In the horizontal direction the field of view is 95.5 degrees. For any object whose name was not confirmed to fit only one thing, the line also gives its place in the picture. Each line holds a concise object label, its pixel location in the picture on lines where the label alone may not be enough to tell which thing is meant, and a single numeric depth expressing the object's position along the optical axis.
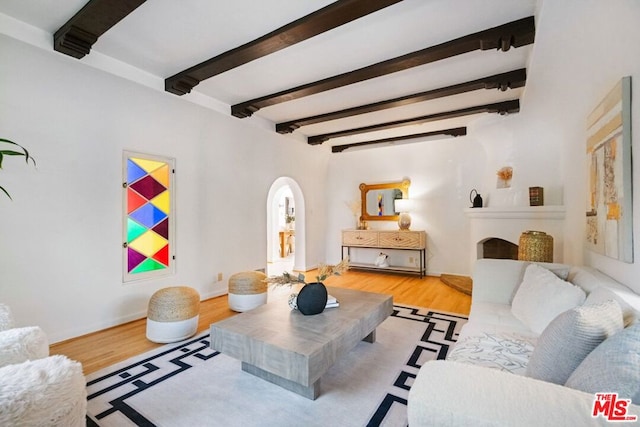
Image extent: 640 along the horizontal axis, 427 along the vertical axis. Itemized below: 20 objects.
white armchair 0.91
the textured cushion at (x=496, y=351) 1.43
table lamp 5.66
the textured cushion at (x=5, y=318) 1.62
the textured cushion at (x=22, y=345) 1.35
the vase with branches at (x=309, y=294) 2.21
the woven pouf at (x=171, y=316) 2.61
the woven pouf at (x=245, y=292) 3.38
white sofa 0.79
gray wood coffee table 1.64
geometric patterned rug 1.64
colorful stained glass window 3.21
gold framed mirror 5.85
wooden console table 5.36
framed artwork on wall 1.57
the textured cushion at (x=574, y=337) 1.03
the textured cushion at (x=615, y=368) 0.81
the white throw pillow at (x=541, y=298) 1.67
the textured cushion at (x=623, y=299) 1.18
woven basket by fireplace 3.24
